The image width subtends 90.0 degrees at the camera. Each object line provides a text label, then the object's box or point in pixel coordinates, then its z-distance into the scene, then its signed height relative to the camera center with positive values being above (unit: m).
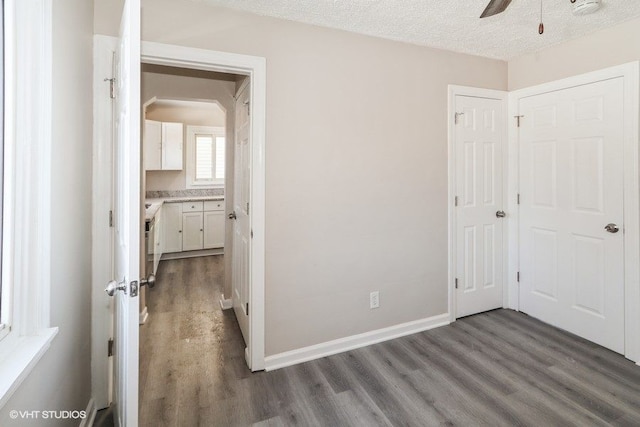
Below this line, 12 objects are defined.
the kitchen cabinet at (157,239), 4.16 -0.34
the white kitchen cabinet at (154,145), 5.33 +1.19
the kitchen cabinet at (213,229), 5.62 -0.25
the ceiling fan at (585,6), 1.94 +1.28
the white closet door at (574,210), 2.46 +0.05
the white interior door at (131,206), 1.16 +0.03
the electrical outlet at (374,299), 2.65 -0.70
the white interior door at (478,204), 2.99 +0.12
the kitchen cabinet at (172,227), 5.29 -0.20
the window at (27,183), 1.08 +0.11
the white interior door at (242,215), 2.51 +0.00
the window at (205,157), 5.98 +1.12
